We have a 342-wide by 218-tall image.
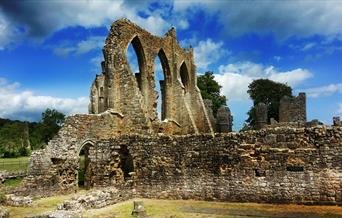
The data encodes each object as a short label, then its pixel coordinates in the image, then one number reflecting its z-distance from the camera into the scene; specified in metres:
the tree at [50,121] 79.84
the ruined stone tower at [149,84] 22.44
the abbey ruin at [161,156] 13.37
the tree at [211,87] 47.00
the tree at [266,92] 51.84
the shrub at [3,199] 16.31
